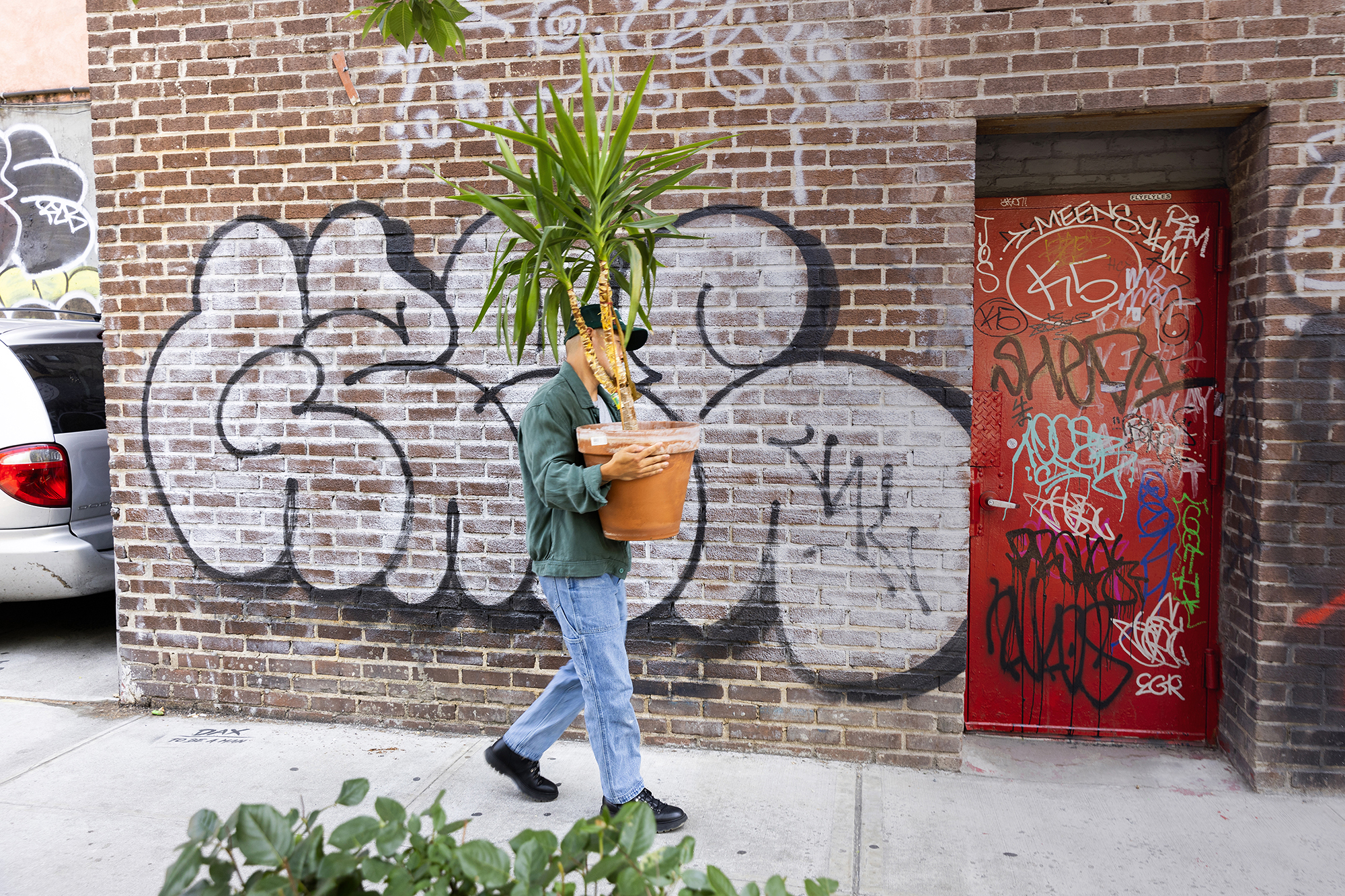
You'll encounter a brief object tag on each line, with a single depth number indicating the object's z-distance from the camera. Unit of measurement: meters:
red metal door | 3.85
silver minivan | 4.64
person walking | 2.88
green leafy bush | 1.30
